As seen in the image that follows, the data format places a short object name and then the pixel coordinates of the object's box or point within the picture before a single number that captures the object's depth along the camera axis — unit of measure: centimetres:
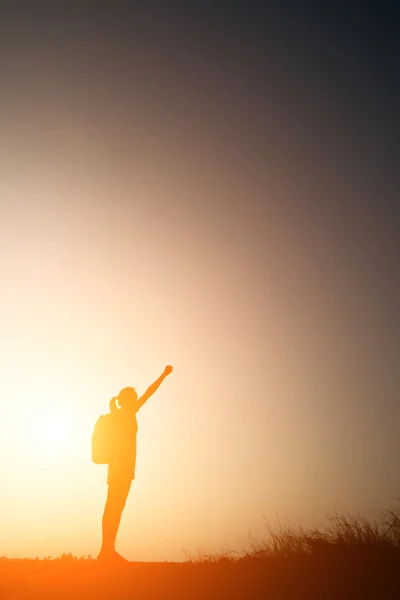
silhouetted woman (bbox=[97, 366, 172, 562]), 855
